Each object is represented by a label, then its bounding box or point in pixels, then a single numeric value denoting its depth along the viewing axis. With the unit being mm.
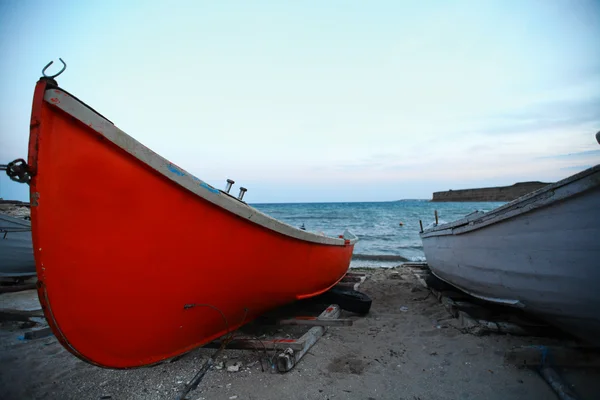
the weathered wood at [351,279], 6652
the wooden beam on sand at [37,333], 3654
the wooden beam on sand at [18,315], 4254
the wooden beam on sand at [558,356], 2686
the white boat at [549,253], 2320
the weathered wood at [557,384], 2332
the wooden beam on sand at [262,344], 3027
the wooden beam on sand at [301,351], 2777
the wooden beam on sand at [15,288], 5916
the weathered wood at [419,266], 8773
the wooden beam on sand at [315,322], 3893
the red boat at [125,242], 1831
